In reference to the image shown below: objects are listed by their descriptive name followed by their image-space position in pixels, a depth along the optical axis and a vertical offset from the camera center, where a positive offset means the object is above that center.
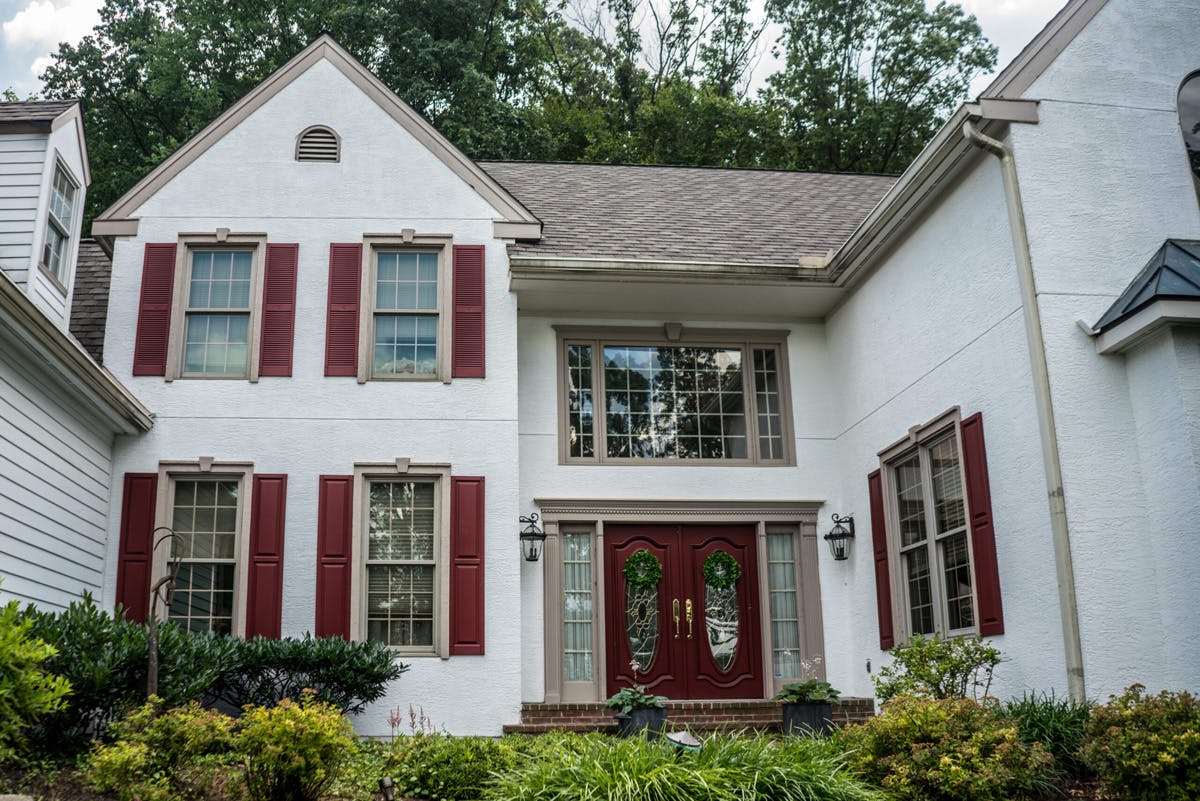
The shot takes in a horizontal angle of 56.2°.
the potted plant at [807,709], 9.84 -0.32
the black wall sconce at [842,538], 11.77 +1.36
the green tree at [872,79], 25.20 +13.17
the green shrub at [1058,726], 7.35 -0.39
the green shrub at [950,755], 6.68 -0.52
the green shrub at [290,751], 6.57 -0.39
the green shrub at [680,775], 6.25 -0.56
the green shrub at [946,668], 8.62 +0.00
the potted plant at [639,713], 9.50 -0.31
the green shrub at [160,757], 6.63 -0.42
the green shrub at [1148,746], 6.31 -0.46
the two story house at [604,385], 9.05 +2.80
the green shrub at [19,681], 5.91 +0.04
